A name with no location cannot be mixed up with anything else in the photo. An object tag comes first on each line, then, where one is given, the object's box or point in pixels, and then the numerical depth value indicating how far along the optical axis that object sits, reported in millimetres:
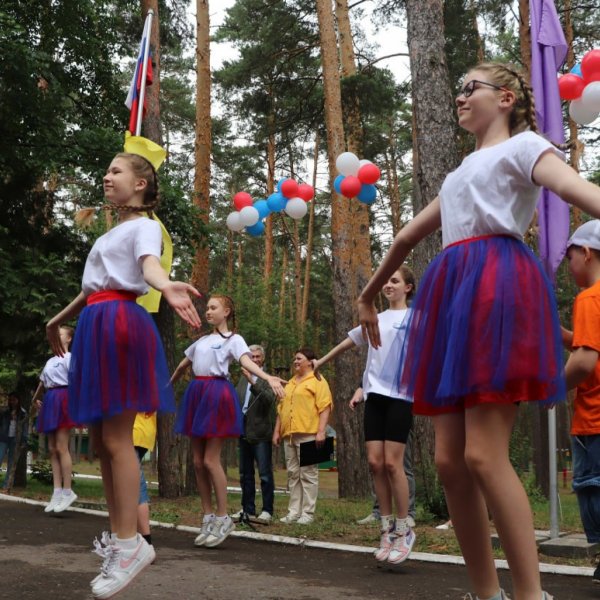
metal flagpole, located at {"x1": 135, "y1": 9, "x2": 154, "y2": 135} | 7702
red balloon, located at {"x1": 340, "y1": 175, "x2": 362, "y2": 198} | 12406
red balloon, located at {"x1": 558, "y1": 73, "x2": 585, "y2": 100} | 8594
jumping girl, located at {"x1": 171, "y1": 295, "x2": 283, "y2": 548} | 7109
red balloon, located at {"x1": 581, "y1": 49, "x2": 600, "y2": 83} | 8539
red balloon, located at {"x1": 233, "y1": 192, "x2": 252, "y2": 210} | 14180
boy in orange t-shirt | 4363
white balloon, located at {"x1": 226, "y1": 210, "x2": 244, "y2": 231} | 13758
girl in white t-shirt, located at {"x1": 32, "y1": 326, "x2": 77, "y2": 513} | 10070
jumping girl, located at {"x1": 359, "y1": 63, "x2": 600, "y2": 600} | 2723
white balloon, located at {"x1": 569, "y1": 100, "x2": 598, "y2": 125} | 8414
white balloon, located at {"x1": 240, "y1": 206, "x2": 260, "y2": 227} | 13578
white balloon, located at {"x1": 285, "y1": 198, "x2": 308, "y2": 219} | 13664
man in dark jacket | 9953
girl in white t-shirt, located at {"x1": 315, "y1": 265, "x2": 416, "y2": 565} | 6027
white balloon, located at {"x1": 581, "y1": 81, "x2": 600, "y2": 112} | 8219
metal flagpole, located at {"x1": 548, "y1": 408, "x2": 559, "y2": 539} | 6648
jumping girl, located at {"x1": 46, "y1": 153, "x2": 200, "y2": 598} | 3879
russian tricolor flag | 8278
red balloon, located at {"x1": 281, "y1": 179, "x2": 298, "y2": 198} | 13844
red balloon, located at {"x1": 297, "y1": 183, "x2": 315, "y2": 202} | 13954
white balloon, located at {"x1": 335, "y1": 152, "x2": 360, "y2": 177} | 12602
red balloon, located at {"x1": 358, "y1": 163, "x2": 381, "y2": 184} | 12445
